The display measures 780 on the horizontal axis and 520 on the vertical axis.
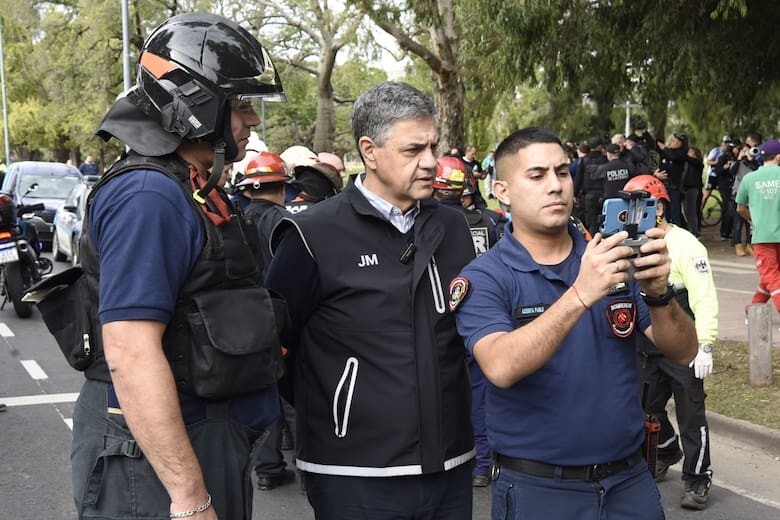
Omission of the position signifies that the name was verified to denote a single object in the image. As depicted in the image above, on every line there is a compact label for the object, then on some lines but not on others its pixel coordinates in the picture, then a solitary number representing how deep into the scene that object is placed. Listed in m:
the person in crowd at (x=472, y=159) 22.09
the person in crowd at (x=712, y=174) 19.72
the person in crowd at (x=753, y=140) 17.03
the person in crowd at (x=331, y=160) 8.83
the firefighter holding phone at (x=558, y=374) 2.72
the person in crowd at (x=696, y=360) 5.55
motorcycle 11.13
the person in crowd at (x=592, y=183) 17.58
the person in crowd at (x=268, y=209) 5.91
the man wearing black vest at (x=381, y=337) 2.91
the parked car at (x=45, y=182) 20.28
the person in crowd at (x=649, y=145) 17.92
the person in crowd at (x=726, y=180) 18.91
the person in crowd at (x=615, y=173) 15.91
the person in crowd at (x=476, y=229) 6.02
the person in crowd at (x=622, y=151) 16.55
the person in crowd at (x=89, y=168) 31.64
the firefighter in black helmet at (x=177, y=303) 2.21
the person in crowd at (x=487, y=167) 25.24
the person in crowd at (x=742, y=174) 16.34
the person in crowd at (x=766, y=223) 9.81
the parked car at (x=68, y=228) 16.03
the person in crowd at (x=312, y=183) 7.09
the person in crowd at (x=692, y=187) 18.56
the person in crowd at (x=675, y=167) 18.27
